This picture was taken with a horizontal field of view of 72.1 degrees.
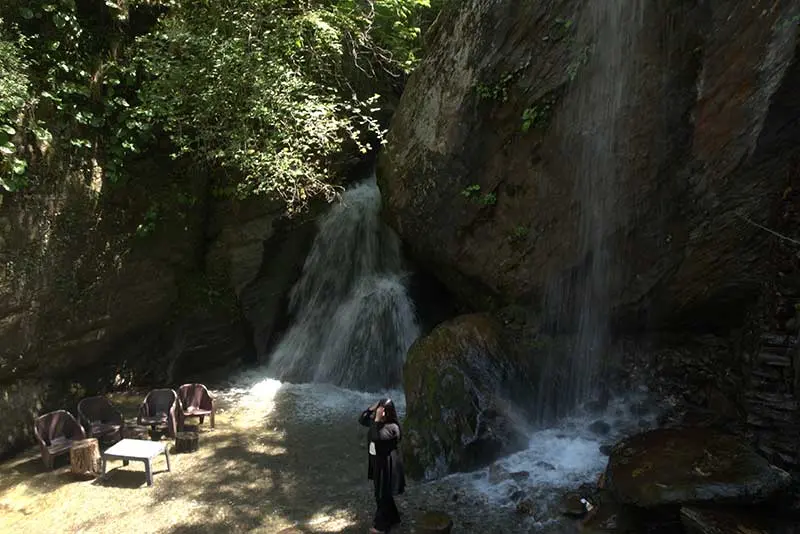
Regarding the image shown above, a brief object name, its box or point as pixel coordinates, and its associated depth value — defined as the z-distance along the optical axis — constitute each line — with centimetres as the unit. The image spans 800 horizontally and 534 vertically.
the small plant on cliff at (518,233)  920
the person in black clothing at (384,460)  594
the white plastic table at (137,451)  725
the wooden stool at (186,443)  817
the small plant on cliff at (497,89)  911
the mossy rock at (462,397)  747
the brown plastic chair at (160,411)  852
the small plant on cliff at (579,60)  845
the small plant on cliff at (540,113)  876
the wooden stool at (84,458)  738
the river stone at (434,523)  598
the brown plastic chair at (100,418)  827
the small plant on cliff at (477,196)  947
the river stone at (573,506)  615
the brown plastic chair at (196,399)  911
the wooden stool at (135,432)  831
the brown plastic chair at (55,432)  775
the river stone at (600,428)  799
